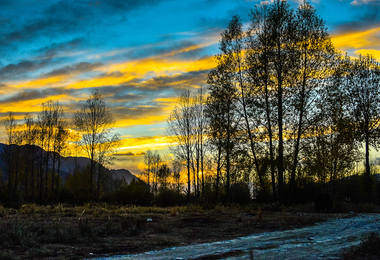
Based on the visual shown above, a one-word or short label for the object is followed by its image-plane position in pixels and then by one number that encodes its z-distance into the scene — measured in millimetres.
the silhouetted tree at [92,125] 37219
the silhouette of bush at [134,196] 31953
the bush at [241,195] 33500
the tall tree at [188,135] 37469
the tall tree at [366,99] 27859
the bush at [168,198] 32438
